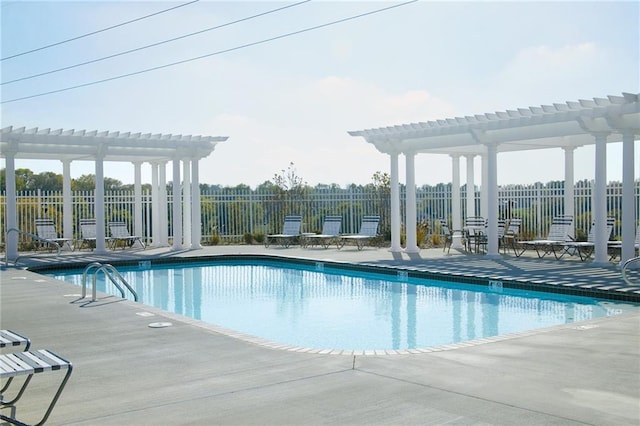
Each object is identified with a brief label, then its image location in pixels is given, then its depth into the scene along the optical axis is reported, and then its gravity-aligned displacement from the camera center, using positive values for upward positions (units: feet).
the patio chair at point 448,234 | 56.68 -2.84
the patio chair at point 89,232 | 63.72 -2.50
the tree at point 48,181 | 131.50 +5.16
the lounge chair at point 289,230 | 65.77 -2.67
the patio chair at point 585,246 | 46.37 -3.27
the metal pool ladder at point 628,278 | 30.37 -3.89
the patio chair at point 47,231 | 62.08 -2.29
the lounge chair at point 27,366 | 11.04 -2.72
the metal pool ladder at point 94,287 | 29.19 -3.62
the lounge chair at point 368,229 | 61.62 -2.52
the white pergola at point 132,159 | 53.36 +4.39
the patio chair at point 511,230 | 55.52 -2.49
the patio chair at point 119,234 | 64.13 -2.77
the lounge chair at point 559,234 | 49.89 -2.61
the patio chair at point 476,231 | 55.57 -2.58
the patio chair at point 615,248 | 46.55 -3.54
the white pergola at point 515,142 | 40.72 +4.52
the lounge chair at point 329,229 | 63.67 -2.56
